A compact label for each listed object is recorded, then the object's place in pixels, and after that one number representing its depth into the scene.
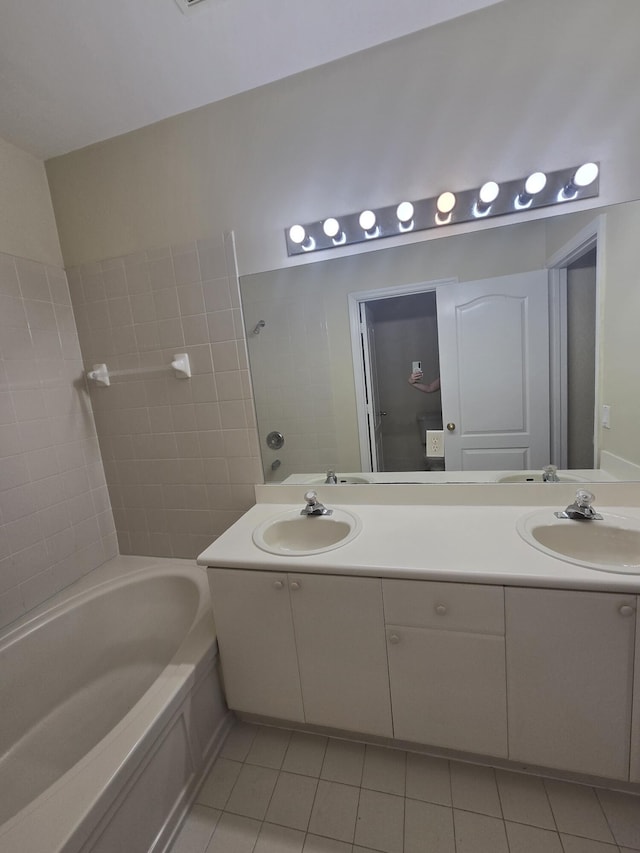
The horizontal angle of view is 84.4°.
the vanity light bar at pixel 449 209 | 1.15
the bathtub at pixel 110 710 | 0.82
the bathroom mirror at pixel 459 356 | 1.20
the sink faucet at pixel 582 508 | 1.13
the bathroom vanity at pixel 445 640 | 0.92
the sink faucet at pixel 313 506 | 1.38
